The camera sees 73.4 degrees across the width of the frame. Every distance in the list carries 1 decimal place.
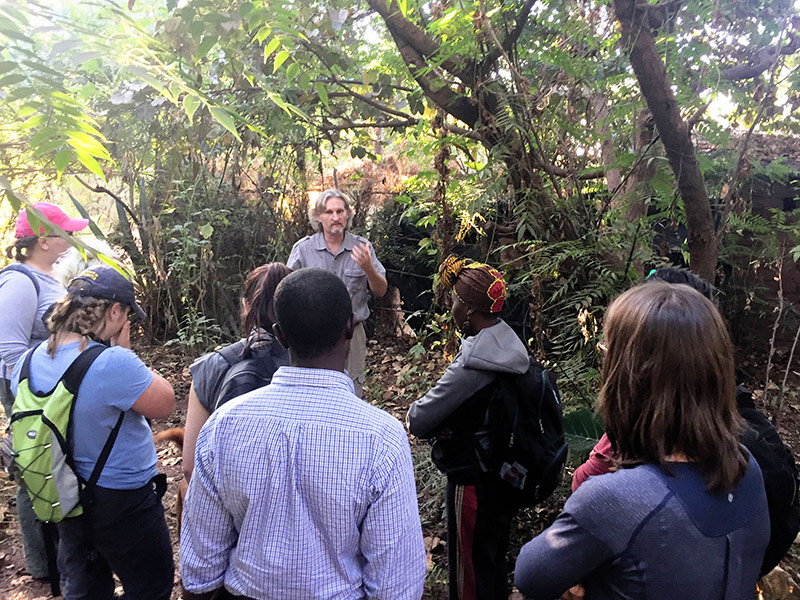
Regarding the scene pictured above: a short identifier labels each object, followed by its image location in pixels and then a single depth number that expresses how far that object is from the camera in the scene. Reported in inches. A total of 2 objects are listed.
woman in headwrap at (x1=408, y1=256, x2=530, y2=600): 89.4
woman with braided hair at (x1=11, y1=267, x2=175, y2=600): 82.8
